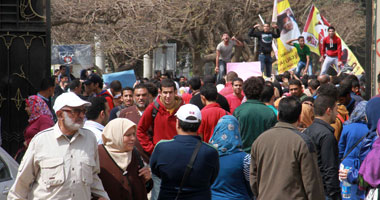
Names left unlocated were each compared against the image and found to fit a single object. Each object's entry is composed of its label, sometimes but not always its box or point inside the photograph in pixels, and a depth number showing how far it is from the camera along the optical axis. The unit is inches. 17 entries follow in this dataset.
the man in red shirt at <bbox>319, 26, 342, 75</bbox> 1593.3
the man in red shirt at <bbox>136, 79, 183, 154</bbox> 630.5
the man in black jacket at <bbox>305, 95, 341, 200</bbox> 490.9
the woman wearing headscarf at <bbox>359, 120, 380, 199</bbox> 438.1
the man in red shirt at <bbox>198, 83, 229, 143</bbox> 624.4
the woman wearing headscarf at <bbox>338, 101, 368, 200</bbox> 546.0
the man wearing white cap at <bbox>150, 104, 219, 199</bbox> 431.8
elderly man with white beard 386.6
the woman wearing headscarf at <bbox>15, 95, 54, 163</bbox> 636.1
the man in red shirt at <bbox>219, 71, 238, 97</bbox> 856.3
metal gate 733.9
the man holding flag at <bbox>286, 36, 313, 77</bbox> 1600.6
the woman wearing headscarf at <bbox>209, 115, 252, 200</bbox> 486.9
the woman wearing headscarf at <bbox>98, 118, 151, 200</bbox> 422.9
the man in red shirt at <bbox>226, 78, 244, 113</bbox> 799.1
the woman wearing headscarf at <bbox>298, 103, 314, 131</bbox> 605.6
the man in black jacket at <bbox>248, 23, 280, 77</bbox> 1493.6
